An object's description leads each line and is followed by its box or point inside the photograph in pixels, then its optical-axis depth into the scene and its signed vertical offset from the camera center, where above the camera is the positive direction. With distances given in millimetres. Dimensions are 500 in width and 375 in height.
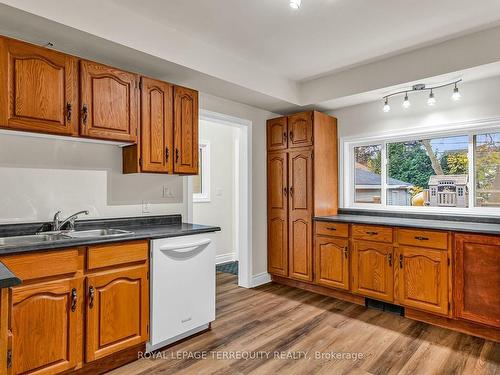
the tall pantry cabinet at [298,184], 3791 +98
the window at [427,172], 3223 +227
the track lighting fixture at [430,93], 2959 +990
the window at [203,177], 5027 +255
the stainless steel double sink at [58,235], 2121 -301
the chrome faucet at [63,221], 2330 -204
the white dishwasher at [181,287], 2371 -746
